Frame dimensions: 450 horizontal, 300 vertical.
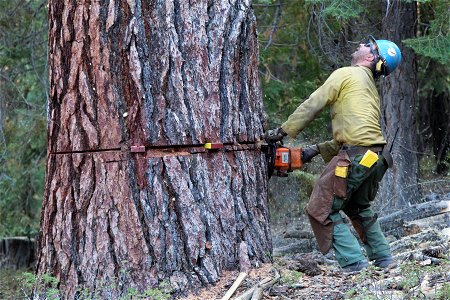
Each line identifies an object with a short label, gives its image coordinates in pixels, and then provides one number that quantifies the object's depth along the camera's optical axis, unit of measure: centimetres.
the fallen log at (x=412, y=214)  1535
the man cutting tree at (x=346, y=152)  1252
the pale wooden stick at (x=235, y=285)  1003
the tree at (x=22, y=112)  2253
